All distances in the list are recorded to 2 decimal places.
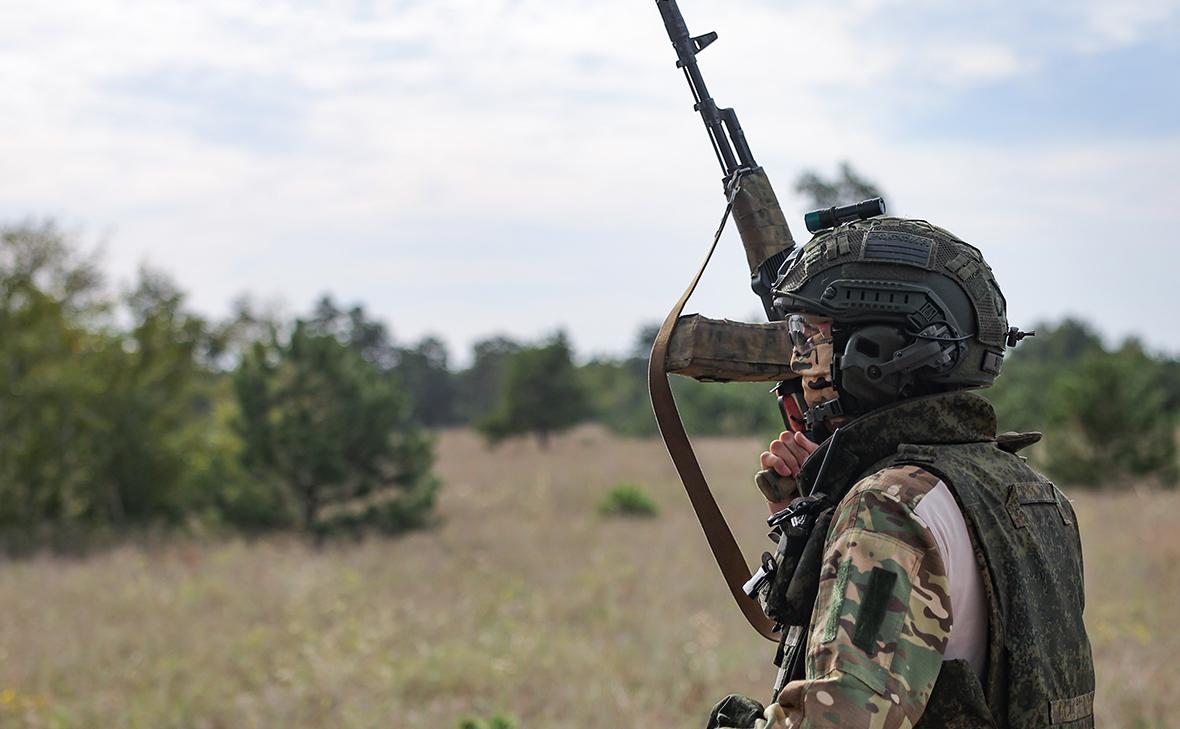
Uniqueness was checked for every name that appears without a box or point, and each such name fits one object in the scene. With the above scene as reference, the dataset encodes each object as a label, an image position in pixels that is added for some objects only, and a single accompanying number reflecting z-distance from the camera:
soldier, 3.01
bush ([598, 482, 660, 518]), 16.56
